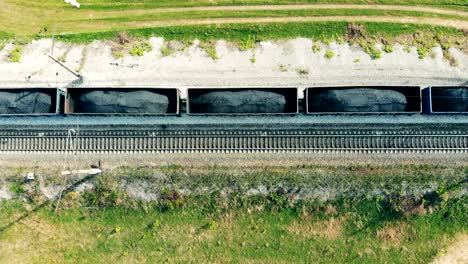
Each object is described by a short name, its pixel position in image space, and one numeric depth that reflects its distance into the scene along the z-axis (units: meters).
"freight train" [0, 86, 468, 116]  29.31
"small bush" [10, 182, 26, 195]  30.66
